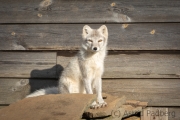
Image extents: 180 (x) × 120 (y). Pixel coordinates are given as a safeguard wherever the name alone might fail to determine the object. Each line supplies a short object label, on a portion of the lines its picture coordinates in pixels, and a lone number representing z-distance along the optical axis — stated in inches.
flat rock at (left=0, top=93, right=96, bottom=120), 345.4
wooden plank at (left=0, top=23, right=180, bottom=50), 485.4
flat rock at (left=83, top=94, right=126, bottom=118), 384.8
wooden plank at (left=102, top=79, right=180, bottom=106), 491.8
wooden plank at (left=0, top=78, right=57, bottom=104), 504.8
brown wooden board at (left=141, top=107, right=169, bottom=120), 464.8
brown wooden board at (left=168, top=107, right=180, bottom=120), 496.3
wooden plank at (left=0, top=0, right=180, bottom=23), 483.2
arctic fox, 446.0
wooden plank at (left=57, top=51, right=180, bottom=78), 489.1
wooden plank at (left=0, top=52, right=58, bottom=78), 501.7
